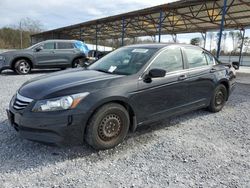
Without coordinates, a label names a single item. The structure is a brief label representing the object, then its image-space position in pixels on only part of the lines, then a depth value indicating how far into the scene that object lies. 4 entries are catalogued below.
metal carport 12.73
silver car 10.51
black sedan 2.92
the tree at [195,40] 38.06
